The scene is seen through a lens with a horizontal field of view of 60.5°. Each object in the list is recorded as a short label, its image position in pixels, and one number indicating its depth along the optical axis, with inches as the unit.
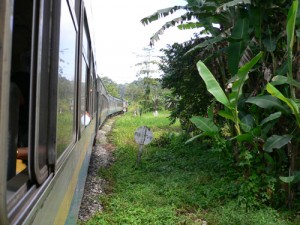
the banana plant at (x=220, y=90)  134.2
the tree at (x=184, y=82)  247.0
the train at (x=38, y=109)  23.4
